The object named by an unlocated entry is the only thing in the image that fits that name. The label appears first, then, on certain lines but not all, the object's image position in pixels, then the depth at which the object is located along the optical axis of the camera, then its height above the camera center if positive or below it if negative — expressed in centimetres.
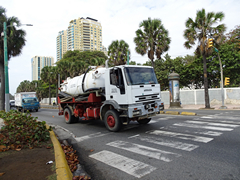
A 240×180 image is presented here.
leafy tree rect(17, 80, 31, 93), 7690 +458
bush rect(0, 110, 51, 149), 533 -126
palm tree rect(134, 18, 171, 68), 2178 +678
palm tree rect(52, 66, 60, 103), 3682 +460
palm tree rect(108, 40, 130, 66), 2545 +628
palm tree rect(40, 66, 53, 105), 4054 +506
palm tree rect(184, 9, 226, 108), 1803 +634
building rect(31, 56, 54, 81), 17412 +3225
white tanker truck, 697 -1
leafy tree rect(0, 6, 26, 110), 1933 +622
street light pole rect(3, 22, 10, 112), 1329 +150
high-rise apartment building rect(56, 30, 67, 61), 16875 +5078
